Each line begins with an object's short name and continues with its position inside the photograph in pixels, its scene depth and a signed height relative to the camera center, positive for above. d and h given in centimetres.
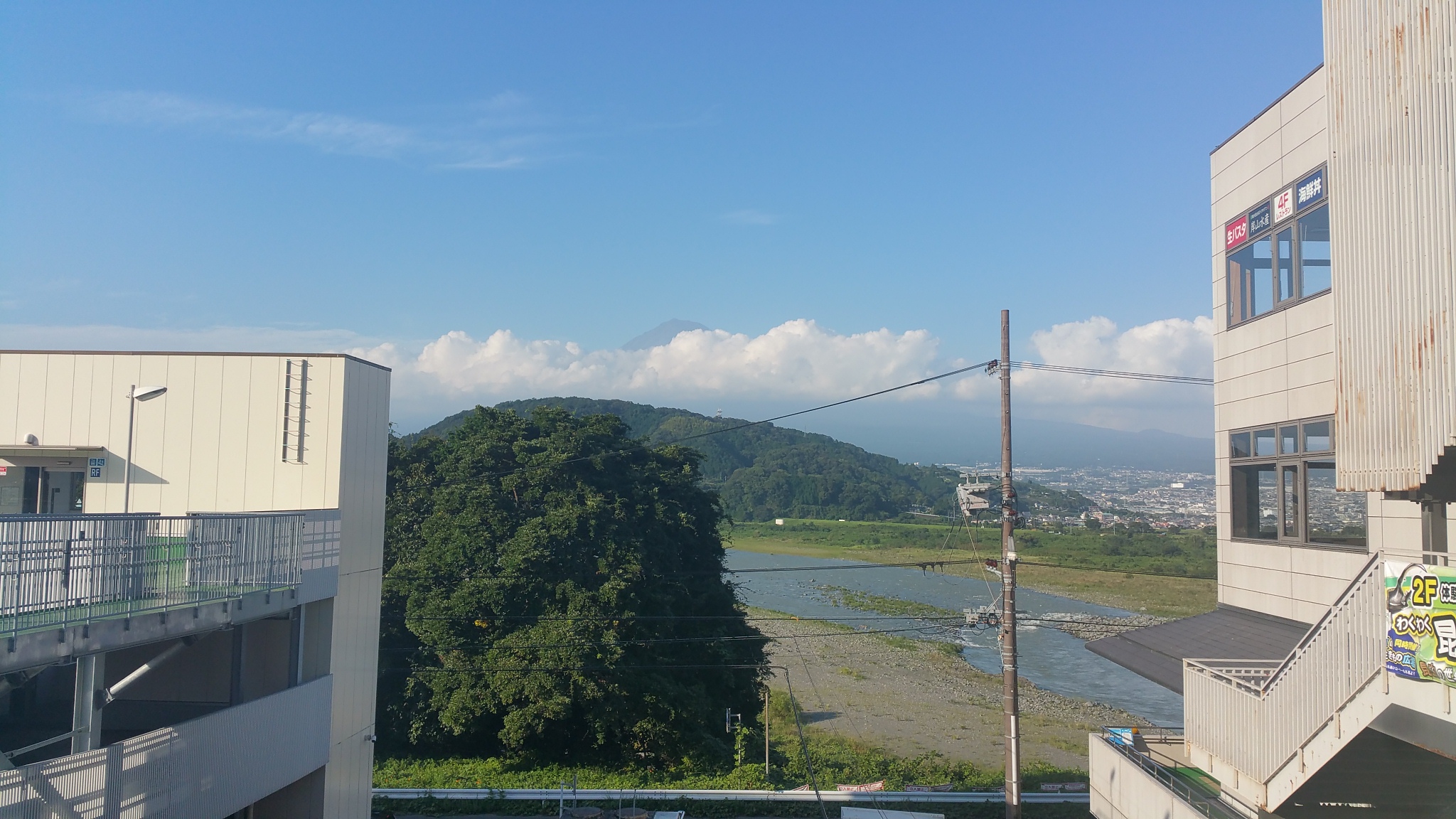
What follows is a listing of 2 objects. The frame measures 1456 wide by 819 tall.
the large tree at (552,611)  2295 -369
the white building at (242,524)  1045 -66
